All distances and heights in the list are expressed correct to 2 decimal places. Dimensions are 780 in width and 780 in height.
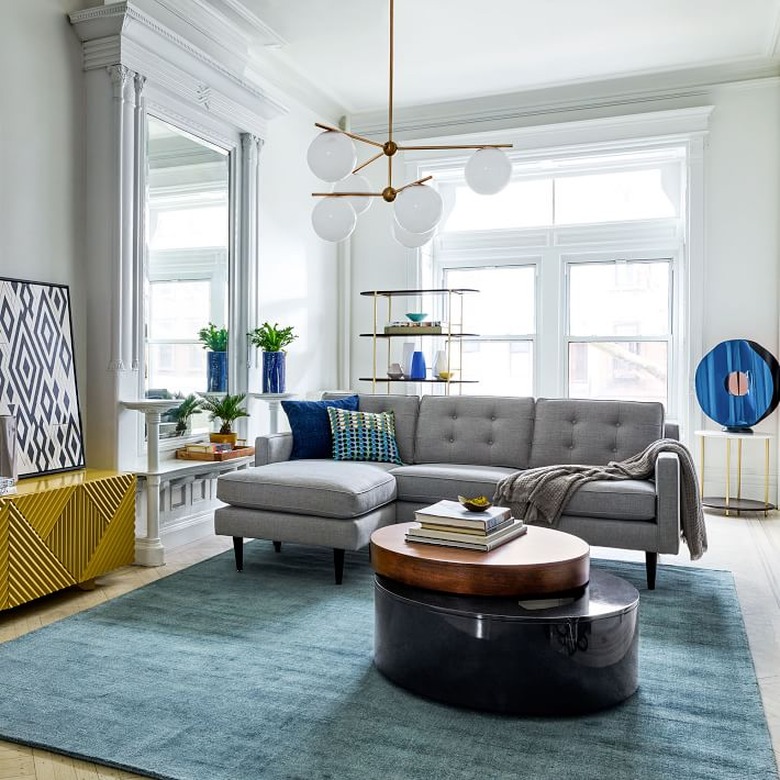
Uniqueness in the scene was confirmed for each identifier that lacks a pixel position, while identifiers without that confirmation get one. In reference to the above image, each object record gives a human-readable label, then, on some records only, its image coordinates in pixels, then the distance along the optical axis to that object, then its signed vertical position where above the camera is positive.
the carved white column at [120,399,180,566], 3.76 -0.67
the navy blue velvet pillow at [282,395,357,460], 4.27 -0.32
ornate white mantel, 3.76 +0.89
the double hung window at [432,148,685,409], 5.86 +0.81
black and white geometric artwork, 3.34 -0.02
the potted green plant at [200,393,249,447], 4.51 -0.24
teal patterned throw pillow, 4.25 -0.36
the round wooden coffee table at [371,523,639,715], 2.10 -0.72
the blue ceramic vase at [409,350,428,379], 5.69 +0.04
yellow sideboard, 2.94 -0.67
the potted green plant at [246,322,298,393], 4.90 +0.11
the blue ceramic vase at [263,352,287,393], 4.90 +0.00
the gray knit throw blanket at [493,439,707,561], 3.44 -0.53
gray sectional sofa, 3.41 -0.50
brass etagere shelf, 5.72 +0.34
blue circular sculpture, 5.08 -0.07
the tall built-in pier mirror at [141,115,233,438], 4.15 +0.60
